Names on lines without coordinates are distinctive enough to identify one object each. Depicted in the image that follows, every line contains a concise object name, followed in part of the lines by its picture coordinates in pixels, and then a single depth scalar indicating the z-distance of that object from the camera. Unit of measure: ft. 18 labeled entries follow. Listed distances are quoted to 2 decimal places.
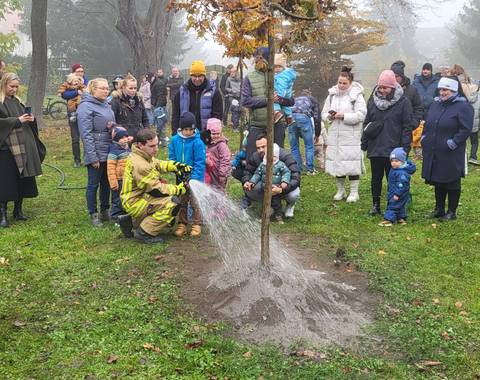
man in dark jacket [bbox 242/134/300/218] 25.40
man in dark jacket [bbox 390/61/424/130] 31.09
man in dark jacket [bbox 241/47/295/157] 26.12
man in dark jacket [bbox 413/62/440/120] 41.47
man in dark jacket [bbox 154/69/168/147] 48.62
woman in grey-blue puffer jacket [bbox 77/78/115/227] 23.94
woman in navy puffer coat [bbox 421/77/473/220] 23.56
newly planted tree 14.44
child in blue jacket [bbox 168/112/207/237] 23.10
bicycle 68.23
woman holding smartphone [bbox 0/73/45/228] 24.44
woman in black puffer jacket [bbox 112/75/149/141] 25.67
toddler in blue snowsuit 24.43
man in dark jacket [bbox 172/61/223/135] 25.57
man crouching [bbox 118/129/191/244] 22.20
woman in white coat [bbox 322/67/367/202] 26.94
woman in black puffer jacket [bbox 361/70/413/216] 24.89
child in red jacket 24.98
